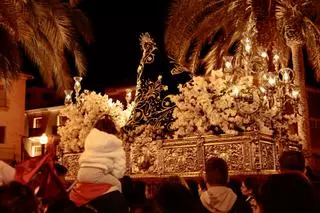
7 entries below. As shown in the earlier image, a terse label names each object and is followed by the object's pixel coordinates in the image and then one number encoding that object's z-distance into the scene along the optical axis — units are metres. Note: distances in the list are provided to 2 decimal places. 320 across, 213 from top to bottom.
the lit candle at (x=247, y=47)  10.30
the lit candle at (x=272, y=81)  9.52
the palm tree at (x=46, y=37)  12.54
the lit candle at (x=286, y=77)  10.23
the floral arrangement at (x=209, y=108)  9.12
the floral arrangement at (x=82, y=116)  11.51
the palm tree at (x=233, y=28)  13.77
